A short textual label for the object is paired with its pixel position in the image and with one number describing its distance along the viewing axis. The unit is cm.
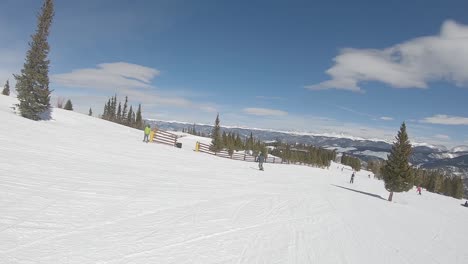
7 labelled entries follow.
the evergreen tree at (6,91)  8981
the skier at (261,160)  3300
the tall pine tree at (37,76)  3444
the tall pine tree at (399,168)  3331
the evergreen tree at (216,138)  5961
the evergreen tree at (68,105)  10625
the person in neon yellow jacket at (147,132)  3509
